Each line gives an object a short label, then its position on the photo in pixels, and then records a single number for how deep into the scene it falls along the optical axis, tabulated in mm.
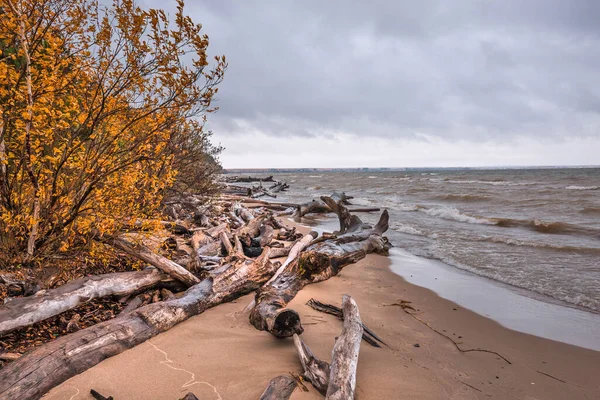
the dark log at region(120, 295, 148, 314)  4300
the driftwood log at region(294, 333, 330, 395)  2924
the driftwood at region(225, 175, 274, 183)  52144
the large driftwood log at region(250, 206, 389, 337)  3824
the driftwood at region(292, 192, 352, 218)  16186
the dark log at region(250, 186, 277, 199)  29477
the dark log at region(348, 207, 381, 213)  18830
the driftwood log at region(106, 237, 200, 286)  4844
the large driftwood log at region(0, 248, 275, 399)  2574
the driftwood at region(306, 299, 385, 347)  4223
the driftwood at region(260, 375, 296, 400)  2705
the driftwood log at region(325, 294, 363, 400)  2758
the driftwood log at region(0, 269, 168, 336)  3375
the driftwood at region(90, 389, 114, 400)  2662
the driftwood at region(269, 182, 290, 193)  35838
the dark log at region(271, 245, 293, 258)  8043
